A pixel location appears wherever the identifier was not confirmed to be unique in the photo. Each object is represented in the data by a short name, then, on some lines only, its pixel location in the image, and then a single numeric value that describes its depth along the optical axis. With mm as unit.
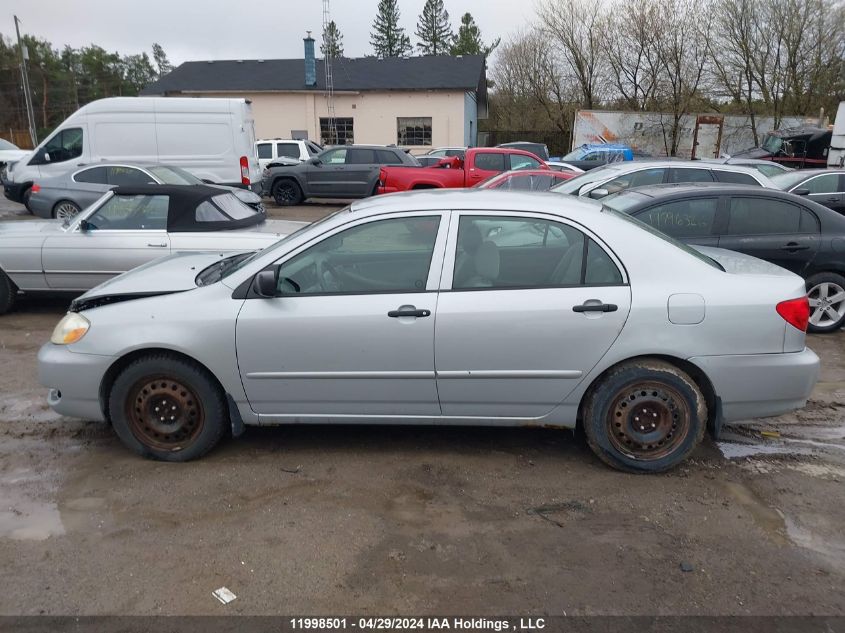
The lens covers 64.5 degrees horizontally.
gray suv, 17859
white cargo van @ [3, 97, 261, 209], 14656
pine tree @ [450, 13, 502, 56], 60750
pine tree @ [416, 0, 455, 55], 63125
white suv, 23125
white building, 33000
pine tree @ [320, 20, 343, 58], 59666
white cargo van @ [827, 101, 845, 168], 20922
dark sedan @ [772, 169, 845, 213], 11828
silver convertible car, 6918
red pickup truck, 15125
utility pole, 32700
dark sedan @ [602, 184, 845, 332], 6762
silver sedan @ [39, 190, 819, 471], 3777
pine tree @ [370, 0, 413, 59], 63125
